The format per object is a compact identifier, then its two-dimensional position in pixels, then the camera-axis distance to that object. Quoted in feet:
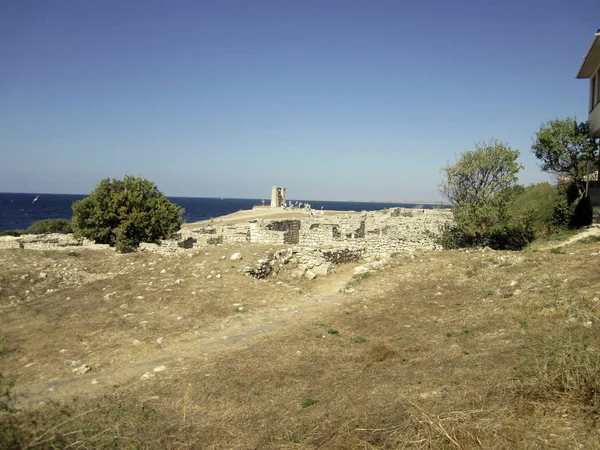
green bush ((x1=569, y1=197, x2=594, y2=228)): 63.31
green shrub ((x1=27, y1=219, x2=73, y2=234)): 143.70
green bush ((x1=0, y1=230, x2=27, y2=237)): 129.90
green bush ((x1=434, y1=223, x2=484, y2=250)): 65.92
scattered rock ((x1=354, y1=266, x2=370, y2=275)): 52.44
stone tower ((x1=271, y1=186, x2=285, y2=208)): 276.21
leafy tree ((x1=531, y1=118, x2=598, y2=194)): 67.87
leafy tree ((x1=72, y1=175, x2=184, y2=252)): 86.53
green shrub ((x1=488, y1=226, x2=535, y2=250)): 65.21
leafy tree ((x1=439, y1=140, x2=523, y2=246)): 64.03
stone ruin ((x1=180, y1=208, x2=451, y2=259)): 63.87
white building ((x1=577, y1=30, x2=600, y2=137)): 59.57
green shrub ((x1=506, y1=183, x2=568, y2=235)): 64.18
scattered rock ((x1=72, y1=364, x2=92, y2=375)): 26.50
